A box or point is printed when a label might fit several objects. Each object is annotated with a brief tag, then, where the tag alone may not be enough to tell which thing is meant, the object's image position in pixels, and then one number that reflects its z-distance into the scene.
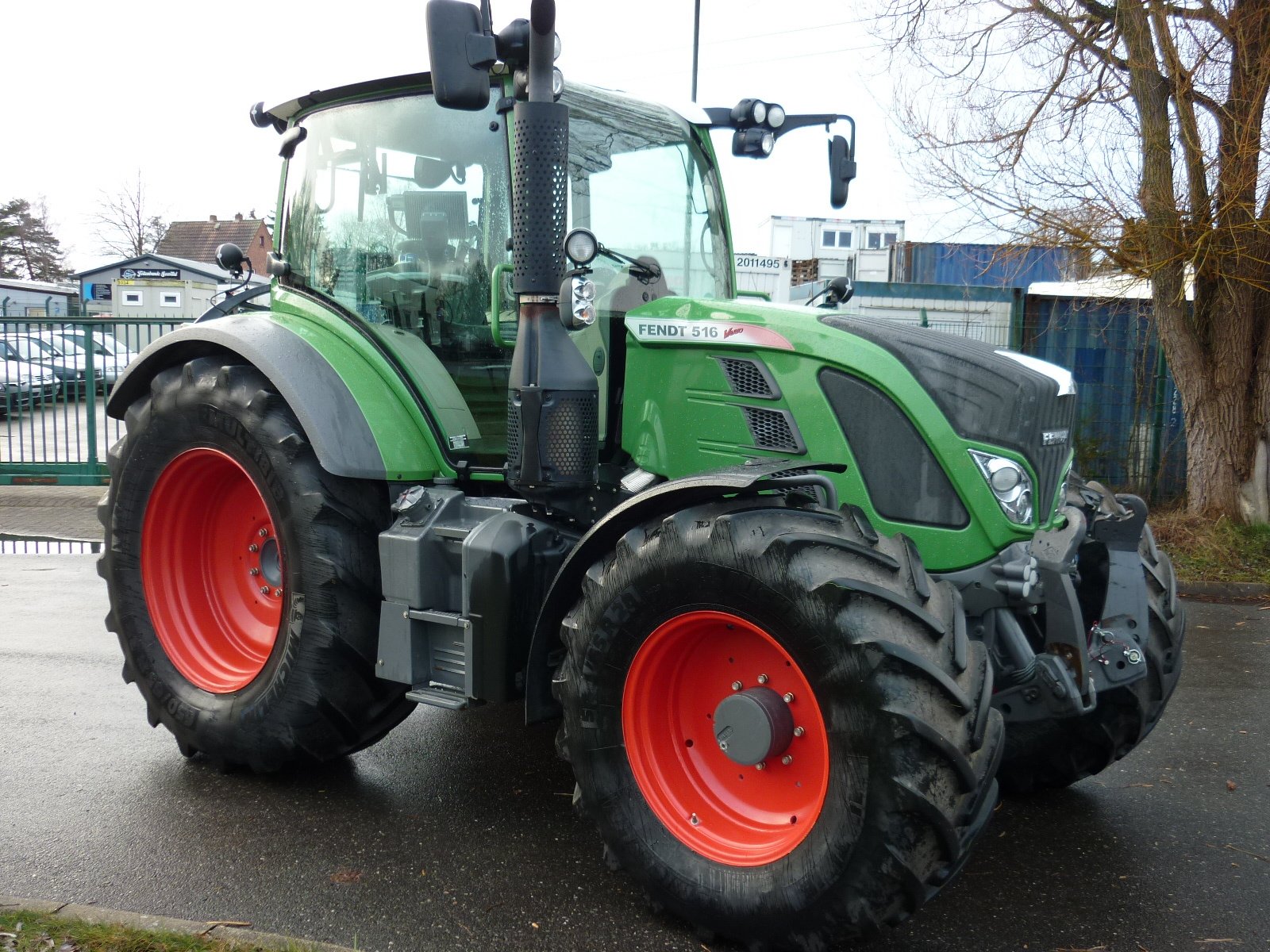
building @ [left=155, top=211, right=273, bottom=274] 56.50
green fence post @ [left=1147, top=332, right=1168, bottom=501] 10.47
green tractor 2.81
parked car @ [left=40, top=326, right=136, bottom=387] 12.12
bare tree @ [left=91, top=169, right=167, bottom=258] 56.28
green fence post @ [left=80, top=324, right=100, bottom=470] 12.11
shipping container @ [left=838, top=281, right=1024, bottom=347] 11.33
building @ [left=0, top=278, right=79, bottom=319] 41.31
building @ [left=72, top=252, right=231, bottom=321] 41.69
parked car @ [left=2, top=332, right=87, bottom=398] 12.37
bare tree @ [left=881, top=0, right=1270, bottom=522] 8.20
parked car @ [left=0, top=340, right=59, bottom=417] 12.23
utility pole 17.84
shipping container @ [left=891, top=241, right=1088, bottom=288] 9.51
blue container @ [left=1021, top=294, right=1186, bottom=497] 10.47
